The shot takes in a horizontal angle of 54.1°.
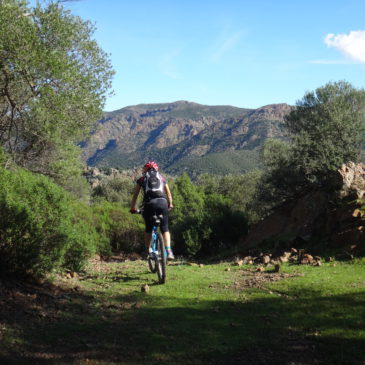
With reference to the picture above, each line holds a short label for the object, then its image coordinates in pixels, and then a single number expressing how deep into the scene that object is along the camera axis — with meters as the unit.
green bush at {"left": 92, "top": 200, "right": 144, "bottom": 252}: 26.30
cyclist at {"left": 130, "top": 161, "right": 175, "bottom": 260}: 8.15
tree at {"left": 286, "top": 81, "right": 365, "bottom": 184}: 22.66
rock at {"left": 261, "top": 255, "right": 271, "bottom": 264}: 11.36
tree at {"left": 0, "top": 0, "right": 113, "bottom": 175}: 14.73
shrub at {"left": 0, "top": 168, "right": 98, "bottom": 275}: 7.17
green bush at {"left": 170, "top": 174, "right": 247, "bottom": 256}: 25.31
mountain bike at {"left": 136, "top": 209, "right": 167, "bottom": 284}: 8.09
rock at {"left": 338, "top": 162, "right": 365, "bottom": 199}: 13.32
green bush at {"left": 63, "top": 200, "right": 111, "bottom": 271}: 7.76
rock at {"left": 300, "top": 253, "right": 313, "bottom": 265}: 10.66
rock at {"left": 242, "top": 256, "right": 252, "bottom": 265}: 12.10
